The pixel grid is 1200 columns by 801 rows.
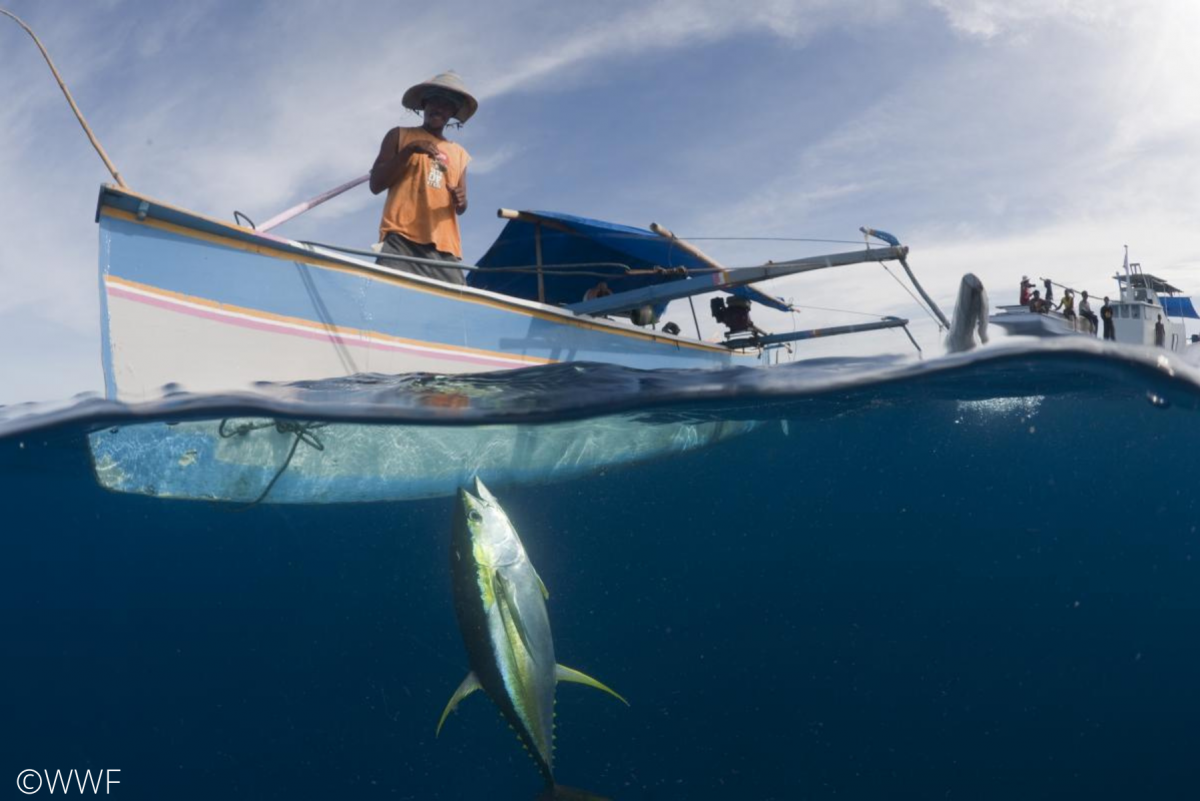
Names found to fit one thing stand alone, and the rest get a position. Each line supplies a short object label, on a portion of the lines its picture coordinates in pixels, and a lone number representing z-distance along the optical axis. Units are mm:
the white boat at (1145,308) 37406
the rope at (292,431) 7152
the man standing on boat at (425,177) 8609
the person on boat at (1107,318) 21292
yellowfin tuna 3580
